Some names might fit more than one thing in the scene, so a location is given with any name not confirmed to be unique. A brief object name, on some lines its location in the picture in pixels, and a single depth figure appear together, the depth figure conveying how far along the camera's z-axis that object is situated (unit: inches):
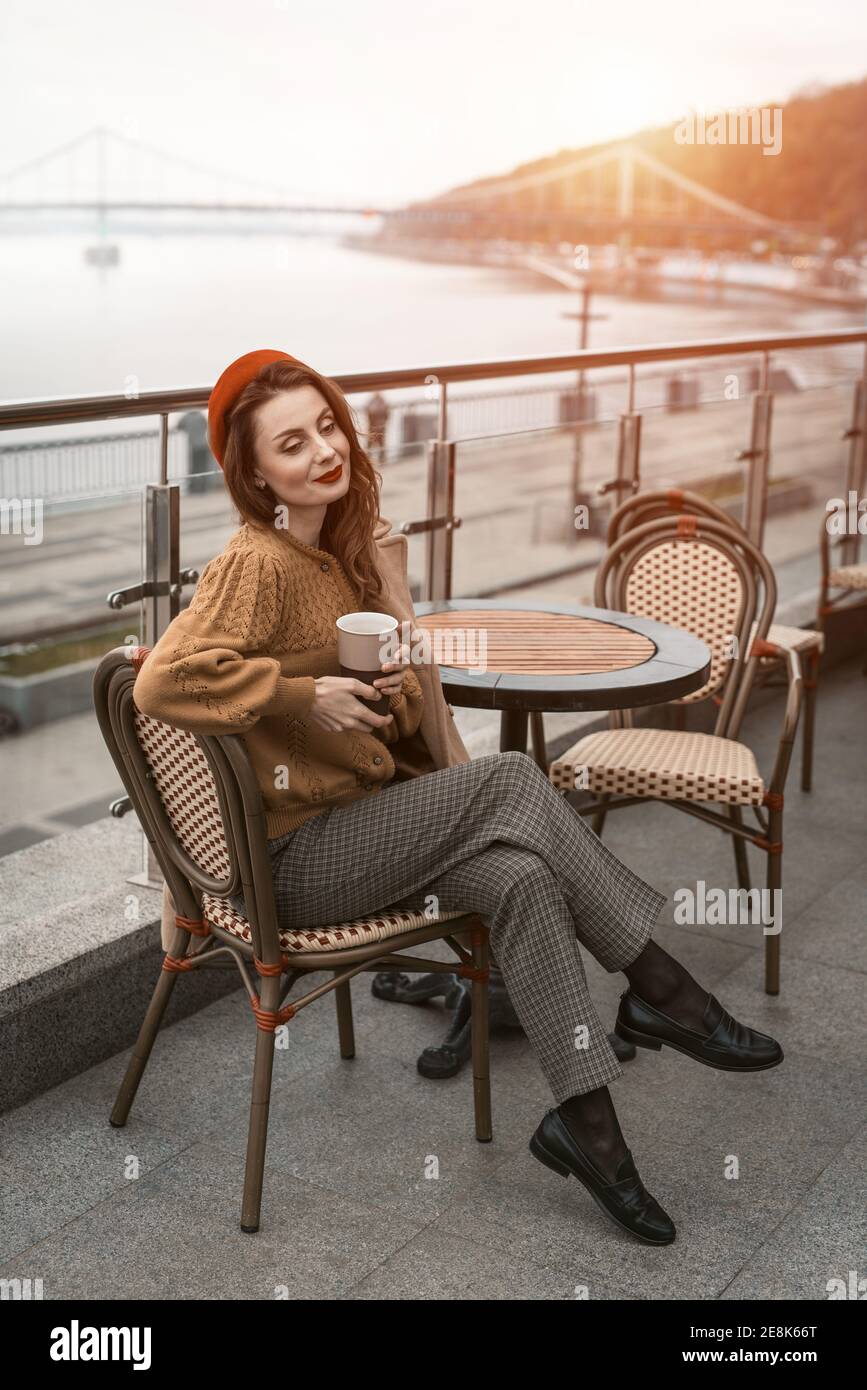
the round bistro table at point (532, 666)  90.7
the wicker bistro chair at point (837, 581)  177.9
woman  74.5
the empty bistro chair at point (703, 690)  106.0
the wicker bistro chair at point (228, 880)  73.2
